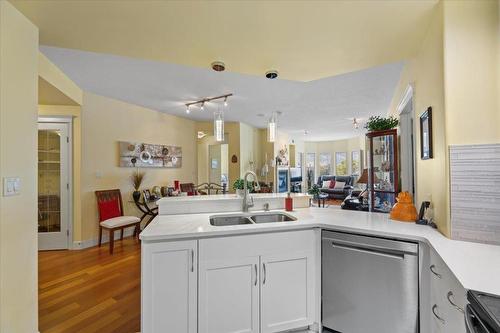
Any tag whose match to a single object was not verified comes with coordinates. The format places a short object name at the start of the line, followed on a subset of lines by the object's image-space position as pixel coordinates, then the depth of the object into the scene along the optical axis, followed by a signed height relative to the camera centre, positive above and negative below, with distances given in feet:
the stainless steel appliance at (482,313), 2.30 -1.53
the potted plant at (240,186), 7.68 -0.63
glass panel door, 12.09 -0.79
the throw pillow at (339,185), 29.86 -2.30
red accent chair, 11.89 -2.61
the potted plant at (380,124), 9.47 +1.82
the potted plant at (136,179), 14.78 -0.70
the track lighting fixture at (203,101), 13.28 +4.07
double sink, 6.83 -1.54
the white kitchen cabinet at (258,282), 5.13 -2.68
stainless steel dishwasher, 4.85 -2.65
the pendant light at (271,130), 8.97 +1.51
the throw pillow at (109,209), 12.69 -2.30
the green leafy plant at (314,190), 19.71 -1.93
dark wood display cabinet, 9.28 -0.11
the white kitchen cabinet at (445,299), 3.24 -2.11
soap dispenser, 7.55 -1.19
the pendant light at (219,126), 9.02 +1.65
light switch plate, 4.71 -0.35
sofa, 28.96 -2.83
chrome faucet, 7.28 -1.02
